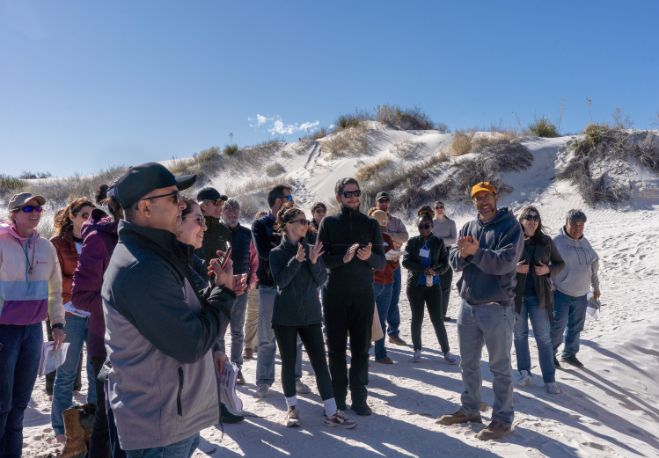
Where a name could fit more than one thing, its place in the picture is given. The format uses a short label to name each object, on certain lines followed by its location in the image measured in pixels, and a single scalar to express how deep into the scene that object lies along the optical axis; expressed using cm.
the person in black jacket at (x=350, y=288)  455
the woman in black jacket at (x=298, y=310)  433
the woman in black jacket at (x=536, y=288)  543
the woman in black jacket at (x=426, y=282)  623
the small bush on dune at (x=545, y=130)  1845
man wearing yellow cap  408
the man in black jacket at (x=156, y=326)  192
